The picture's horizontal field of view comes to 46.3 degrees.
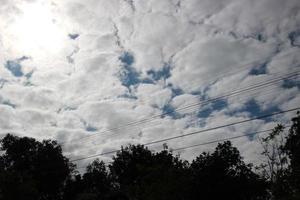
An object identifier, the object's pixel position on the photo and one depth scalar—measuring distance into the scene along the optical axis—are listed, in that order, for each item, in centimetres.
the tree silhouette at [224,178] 5038
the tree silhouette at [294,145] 4642
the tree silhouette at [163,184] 3950
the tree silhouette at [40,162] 6994
